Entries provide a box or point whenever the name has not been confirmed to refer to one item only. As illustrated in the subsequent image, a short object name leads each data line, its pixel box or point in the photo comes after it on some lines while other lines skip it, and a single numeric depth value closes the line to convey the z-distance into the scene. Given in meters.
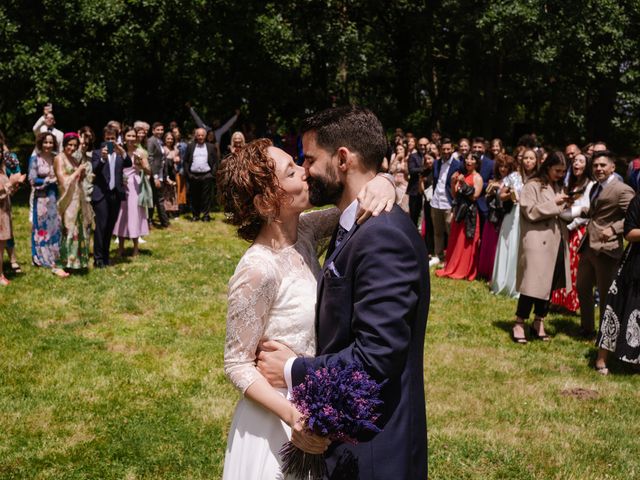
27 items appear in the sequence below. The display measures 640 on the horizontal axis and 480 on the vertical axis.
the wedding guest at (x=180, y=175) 16.52
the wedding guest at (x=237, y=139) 14.61
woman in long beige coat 7.75
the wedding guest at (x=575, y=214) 8.38
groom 2.26
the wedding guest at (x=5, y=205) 9.51
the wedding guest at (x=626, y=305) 6.67
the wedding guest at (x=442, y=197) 11.96
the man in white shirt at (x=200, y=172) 15.80
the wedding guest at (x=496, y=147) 12.16
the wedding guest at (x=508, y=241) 10.09
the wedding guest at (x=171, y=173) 15.93
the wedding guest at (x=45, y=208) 10.19
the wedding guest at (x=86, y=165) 10.38
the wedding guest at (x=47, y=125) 12.41
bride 2.69
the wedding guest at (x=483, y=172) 11.04
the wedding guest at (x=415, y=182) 14.01
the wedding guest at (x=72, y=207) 9.98
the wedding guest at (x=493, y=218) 10.55
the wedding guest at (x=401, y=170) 14.06
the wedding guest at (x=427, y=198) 12.98
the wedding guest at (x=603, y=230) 7.30
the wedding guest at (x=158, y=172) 14.58
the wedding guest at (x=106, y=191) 10.66
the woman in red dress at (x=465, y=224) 11.05
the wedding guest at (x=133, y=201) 11.70
